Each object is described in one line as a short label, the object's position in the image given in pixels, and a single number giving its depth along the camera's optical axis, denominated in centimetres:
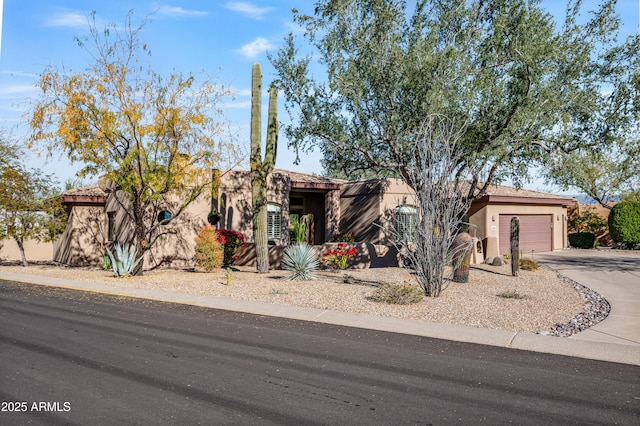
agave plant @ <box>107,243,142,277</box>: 1753
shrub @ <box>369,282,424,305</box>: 1202
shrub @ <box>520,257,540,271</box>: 1927
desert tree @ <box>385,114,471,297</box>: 1279
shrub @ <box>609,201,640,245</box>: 3027
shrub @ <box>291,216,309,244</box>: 2102
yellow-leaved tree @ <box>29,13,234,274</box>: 1692
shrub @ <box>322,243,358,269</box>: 1873
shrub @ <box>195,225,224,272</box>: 1889
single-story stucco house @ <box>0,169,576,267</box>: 2161
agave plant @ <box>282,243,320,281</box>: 1639
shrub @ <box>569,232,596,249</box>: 3158
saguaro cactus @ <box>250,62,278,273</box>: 1861
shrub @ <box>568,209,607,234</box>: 3334
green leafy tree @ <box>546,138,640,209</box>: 3544
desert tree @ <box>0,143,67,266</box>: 2214
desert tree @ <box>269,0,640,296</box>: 1525
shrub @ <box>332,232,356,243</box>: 2425
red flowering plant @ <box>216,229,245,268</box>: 2027
